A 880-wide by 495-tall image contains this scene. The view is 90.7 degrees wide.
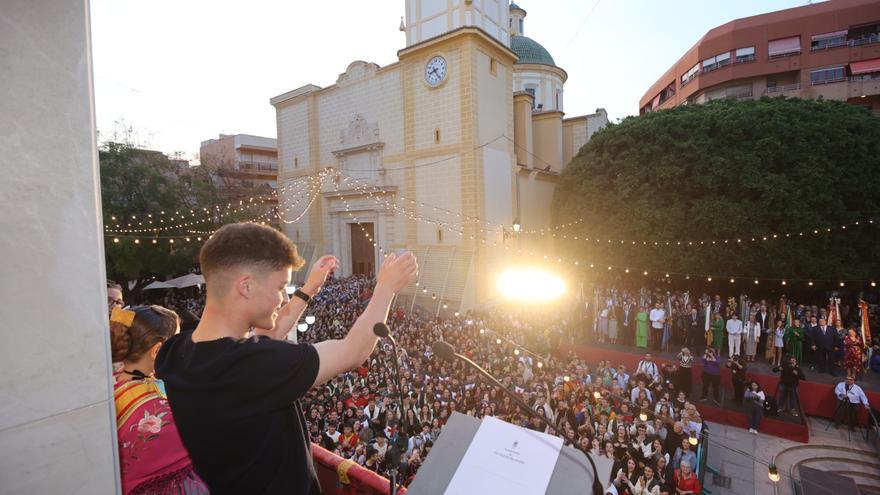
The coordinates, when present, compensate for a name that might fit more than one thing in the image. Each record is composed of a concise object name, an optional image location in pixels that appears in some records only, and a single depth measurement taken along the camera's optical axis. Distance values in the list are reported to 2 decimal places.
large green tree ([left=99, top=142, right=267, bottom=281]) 18.70
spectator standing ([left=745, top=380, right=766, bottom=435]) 9.44
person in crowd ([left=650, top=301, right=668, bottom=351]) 12.98
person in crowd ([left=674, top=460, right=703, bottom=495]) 6.65
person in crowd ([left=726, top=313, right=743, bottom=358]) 11.84
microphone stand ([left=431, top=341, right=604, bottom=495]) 1.87
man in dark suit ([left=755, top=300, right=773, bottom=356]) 12.07
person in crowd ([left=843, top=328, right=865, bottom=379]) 10.30
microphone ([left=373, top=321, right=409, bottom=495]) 1.65
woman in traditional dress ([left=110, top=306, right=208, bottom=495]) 1.77
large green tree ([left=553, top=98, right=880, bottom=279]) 12.88
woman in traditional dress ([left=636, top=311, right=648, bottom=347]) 13.29
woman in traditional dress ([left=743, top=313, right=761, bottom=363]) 11.80
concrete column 1.33
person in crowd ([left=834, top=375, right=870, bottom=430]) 9.35
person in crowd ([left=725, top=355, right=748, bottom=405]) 10.19
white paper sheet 1.51
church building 18.00
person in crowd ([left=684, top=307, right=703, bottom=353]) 12.70
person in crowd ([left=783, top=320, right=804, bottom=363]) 11.15
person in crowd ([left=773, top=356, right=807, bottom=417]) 9.68
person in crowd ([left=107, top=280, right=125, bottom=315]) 3.43
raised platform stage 9.45
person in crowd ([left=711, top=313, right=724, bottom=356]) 12.23
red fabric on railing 2.70
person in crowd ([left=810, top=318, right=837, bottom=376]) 10.80
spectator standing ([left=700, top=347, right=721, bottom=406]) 10.41
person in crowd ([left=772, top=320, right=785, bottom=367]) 11.38
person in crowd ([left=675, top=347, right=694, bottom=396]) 10.48
